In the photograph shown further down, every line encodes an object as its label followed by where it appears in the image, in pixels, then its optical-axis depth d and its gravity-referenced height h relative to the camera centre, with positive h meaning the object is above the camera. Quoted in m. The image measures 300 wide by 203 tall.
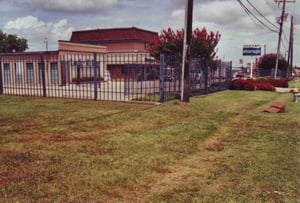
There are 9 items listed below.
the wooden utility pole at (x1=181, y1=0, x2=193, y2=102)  16.05 +0.73
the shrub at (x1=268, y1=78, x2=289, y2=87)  36.36 -1.69
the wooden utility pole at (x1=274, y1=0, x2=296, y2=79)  41.90 +4.78
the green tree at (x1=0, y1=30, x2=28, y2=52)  61.22 +2.91
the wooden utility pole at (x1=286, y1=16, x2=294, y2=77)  62.19 +4.12
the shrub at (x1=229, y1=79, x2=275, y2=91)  29.45 -1.65
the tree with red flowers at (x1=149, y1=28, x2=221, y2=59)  27.91 +1.49
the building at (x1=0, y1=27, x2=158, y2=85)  33.84 +3.08
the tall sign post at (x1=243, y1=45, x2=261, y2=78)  56.19 +1.99
